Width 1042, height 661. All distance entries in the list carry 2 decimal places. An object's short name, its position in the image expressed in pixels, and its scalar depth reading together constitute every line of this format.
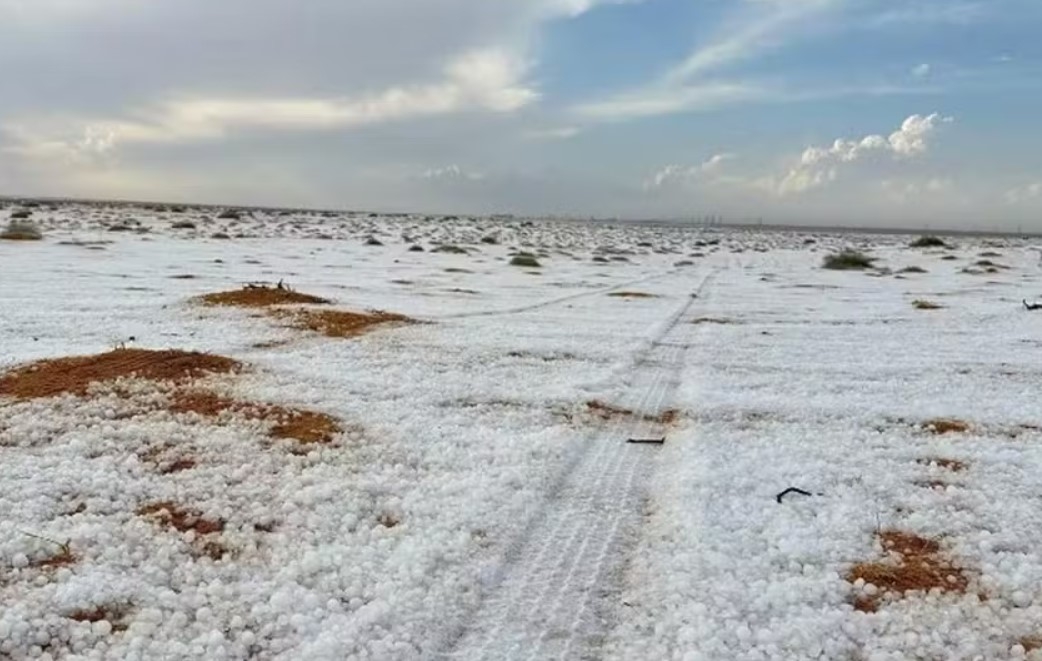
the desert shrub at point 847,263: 25.66
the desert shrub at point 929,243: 45.62
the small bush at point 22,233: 23.16
